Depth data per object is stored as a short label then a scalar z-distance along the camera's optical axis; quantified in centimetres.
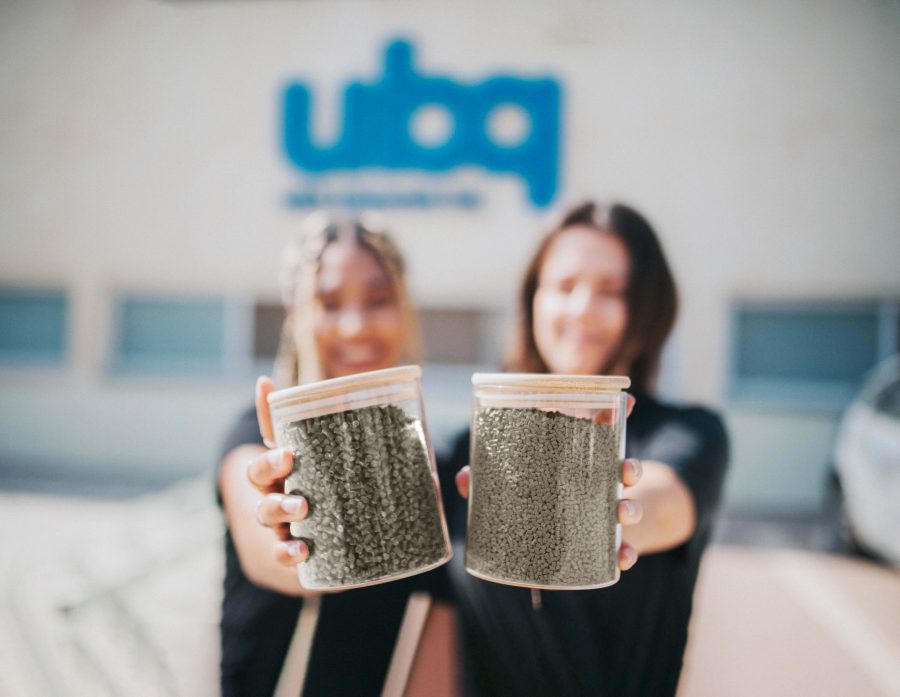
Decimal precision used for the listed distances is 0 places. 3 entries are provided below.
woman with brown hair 107
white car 379
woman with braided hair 116
